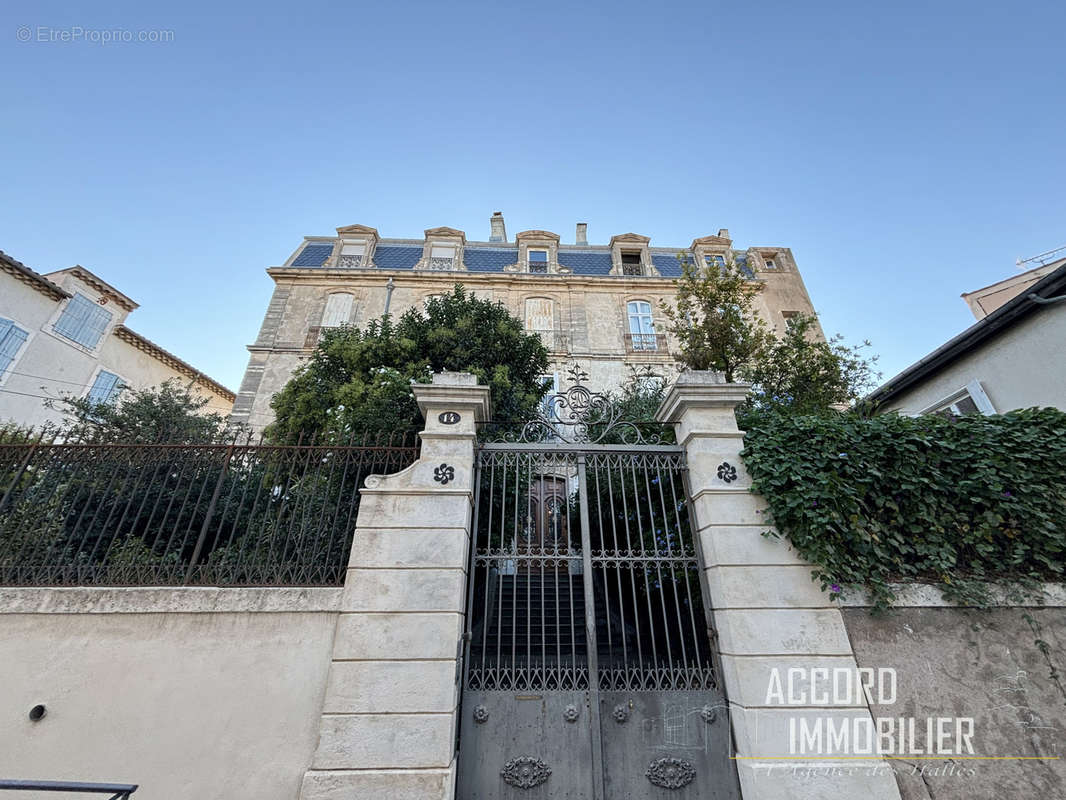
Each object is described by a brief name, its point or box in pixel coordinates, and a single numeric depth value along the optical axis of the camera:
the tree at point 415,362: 7.30
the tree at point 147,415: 9.00
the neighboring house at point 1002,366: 5.98
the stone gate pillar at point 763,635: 3.13
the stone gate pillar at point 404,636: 3.08
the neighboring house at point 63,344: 12.55
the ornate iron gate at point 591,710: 3.38
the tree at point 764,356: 7.15
